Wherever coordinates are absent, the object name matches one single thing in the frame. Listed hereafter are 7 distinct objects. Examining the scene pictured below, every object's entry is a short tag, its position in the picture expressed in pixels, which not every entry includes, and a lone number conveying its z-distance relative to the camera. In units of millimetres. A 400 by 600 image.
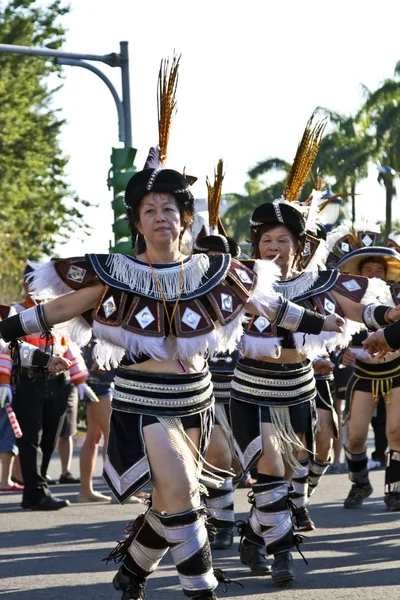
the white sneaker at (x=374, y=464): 14646
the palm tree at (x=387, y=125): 39875
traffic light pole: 15125
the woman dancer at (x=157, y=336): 5973
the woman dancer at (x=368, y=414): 10203
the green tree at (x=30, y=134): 33031
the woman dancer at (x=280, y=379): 7344
